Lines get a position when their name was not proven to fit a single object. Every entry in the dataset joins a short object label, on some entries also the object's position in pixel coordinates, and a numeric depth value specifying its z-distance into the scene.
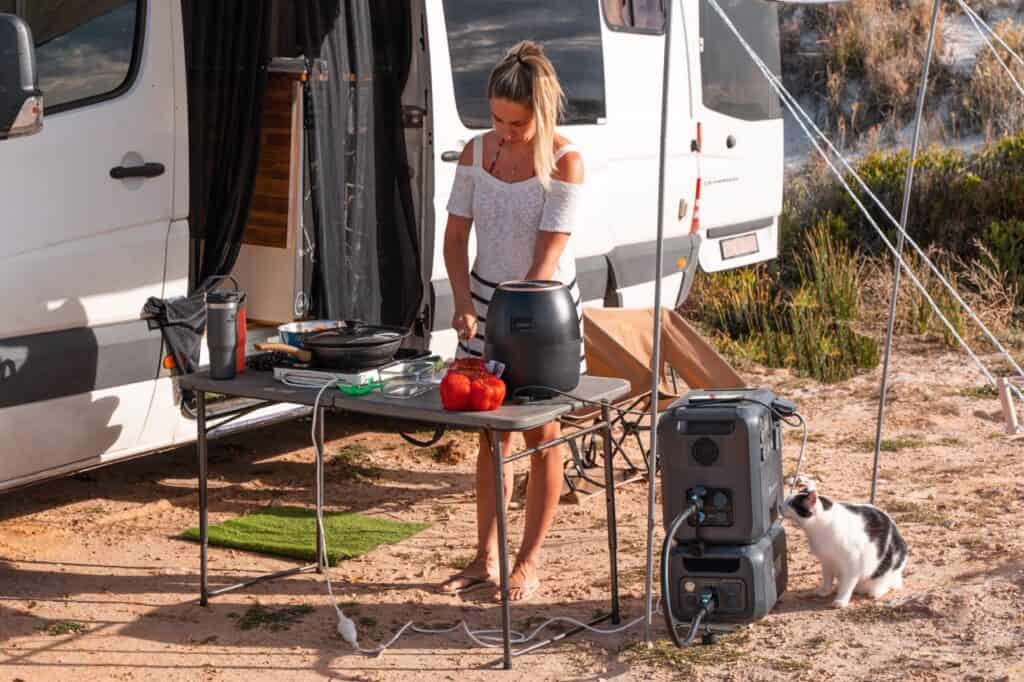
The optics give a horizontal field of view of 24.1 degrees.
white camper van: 7.53
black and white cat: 7.35
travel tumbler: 7.25
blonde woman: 7.25
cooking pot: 7.33
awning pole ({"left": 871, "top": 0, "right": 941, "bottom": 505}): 8.29
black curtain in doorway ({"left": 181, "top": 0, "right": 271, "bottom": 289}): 8.34
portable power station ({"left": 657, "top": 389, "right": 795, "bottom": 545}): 6.85
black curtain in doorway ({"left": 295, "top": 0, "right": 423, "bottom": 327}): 8.94
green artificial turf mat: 8.55
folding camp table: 6.56
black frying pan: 7.07
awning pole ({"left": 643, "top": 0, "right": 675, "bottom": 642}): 6.74
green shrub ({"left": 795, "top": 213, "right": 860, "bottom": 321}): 14.74
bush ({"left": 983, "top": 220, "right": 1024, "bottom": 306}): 15.60
